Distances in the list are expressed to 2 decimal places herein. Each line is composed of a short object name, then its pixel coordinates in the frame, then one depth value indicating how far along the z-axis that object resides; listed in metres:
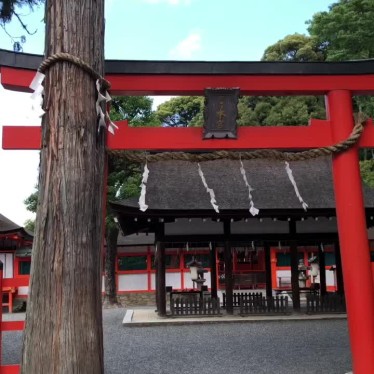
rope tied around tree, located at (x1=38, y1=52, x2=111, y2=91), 2.83
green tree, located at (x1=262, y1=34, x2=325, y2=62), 30.08
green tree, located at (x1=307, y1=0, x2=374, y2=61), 21.50
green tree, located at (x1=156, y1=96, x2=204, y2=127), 37.34
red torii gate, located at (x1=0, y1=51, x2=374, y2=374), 4.47
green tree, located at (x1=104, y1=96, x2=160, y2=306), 17.20
